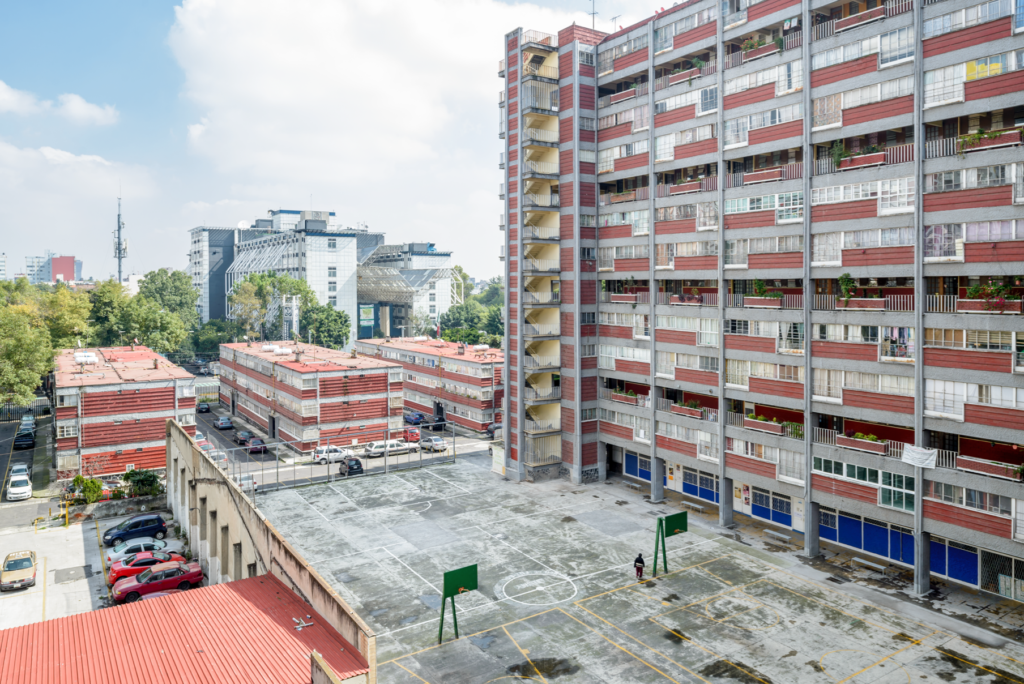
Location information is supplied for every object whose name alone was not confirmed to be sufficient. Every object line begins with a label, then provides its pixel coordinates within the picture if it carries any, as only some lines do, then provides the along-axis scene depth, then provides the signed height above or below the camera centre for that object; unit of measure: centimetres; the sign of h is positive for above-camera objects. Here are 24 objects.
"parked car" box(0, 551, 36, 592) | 3906 -1442
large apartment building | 3481 +298
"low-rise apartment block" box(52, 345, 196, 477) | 5925 -880
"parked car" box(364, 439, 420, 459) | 6944 -1362
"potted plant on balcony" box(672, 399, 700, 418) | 5052 -706
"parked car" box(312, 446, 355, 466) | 6650 -1346
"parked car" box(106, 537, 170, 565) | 4289 -1448
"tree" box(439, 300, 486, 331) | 17375 -86
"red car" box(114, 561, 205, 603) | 3759 -1465
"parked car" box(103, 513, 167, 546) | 4675 -1454
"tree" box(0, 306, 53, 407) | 6594 -393
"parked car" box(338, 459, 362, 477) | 6234 -1377
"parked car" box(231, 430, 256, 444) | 7587 -1334
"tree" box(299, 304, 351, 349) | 14000 -204
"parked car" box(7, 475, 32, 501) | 5578 -1386
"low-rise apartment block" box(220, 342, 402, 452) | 7025 -878
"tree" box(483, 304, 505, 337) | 17296 -214
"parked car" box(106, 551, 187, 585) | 3975 -1440
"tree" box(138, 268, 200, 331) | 16400 +581
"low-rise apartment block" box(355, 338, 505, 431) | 8125 -819
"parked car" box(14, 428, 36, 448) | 7569 -1340
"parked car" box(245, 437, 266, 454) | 7256 -1361
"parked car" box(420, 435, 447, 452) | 7219 -1371
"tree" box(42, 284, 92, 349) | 10000 -27
